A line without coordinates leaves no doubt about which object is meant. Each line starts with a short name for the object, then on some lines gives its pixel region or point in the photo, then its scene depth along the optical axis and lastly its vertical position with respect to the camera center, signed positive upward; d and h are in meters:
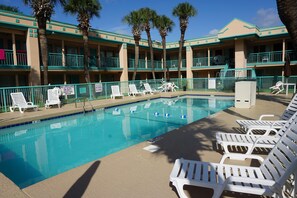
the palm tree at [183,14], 24.62 +7.96
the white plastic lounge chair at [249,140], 4.22 -1.16
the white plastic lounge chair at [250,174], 2.53 -1.21
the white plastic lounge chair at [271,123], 5.38 -1.05
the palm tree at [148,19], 23.30 +7.22
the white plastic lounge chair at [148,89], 20.56 -0.31
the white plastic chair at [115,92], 17.36 -0.44
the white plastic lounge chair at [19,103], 11.85 -0.78
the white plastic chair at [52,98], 13.09 -0.62
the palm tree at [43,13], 13.75 +4.70
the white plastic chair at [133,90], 19.08 -0.35
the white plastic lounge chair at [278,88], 17.44 -0.42
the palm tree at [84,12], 17.47 +6.04
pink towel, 14.66 +2.32
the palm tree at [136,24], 23.03 +6.51
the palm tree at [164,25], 25.12 +6.87
